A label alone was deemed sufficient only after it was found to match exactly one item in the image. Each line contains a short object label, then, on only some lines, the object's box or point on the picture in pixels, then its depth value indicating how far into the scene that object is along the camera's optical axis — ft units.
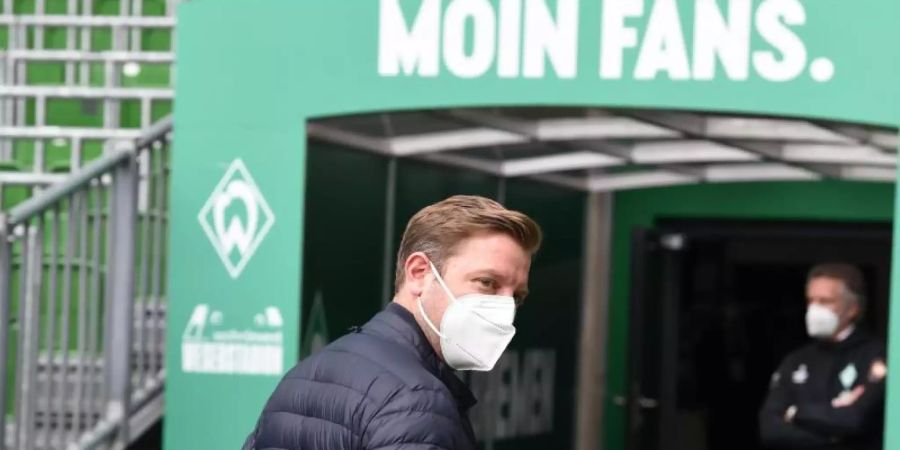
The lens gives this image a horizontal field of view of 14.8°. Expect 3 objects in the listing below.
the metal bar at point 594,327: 64.39
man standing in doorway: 44.55
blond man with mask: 18.11
